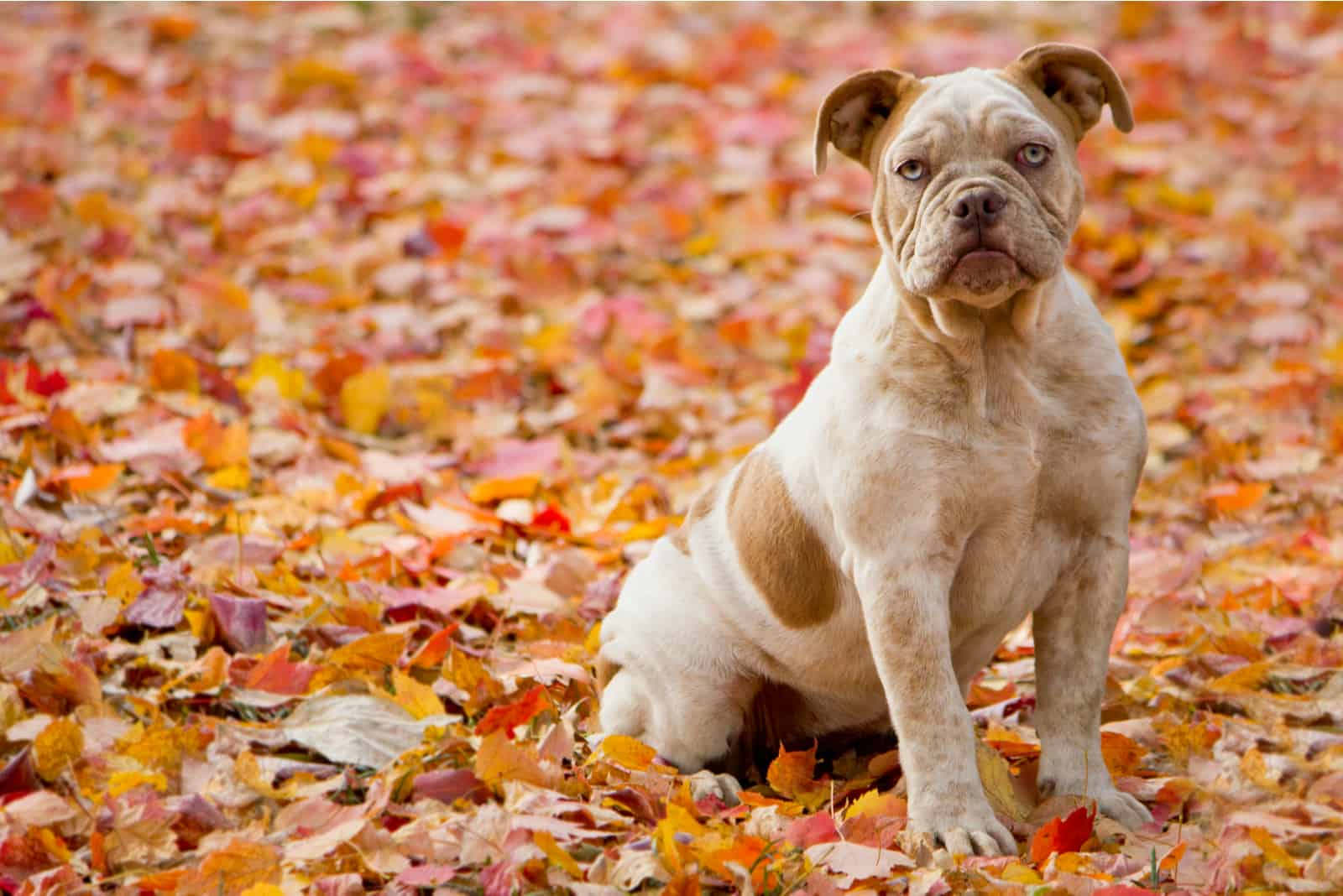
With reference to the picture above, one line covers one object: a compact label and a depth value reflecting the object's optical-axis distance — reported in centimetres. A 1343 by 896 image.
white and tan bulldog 685
